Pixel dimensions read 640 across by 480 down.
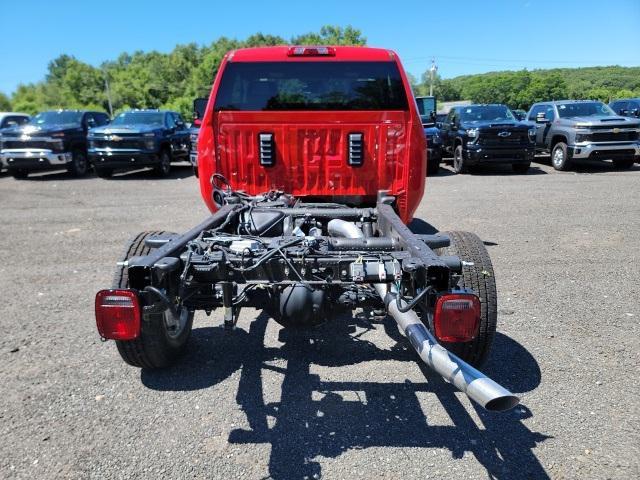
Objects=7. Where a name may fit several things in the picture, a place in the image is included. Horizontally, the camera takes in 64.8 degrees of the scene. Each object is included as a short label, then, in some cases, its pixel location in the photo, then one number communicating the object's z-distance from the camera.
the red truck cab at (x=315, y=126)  4.52
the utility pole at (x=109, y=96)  56.79
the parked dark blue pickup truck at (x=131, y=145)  13.19
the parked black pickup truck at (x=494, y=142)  13.16
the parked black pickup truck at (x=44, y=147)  13.52
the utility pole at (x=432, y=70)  72.69
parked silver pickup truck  13.07
